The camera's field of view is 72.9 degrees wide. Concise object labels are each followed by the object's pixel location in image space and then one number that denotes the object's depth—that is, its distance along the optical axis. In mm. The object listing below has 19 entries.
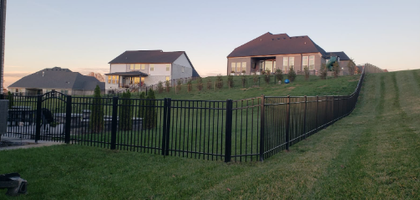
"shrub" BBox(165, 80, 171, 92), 35438
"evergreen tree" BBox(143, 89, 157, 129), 14717
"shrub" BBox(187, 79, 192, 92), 34038
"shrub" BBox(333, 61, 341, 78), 32469
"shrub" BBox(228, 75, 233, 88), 32812
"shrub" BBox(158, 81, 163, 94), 35716
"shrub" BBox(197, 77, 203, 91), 33656
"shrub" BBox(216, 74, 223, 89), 32875
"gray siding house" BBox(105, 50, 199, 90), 47688
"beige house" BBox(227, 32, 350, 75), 41375
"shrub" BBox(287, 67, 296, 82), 32031
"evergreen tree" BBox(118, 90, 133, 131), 13252
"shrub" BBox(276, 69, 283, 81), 31717
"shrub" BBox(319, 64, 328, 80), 31781
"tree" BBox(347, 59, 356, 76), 33594
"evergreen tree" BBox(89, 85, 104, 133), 10573
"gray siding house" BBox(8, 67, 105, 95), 54031
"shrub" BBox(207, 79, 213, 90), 33594
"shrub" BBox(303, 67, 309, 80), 31719
